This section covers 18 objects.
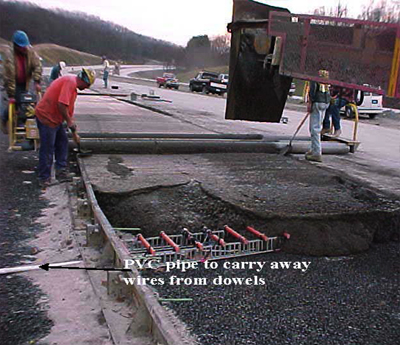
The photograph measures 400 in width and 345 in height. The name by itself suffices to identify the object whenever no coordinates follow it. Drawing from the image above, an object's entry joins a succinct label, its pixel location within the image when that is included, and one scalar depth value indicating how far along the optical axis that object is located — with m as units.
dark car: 33.81
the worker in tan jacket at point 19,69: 6.27
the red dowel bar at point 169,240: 3.63
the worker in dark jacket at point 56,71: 12.58
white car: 21.81
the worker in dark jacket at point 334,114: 10.06
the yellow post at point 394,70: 4.47
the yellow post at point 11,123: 6.38
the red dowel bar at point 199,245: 3.69
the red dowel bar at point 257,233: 3.96
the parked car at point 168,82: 40.41
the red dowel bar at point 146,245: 3.54
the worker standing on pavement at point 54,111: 5.48
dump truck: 4.61
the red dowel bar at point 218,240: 3.83
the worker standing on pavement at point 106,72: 29.47
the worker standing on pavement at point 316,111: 7.60
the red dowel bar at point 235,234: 3.90
